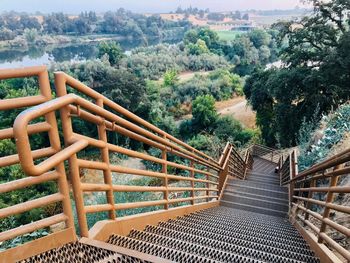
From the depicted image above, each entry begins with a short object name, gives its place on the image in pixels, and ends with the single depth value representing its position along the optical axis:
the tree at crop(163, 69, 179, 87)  39.53
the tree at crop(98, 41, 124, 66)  48.98
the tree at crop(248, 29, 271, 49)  58.22
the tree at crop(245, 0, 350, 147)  15.39
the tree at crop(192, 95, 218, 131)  26.38
